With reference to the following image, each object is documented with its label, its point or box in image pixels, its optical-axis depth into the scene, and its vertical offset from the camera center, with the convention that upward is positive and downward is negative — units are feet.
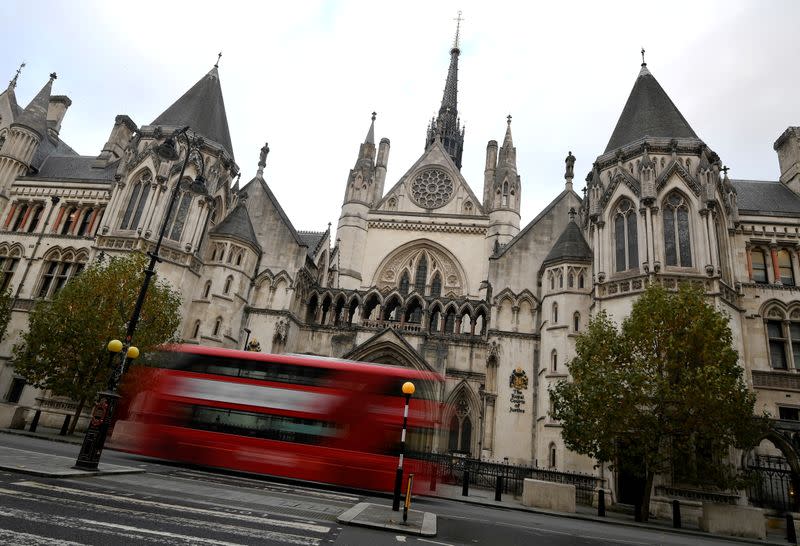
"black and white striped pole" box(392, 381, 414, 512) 32.91 -1.88
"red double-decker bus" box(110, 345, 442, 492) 43.70 +1.08
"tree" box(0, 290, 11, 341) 86.12 +13.32
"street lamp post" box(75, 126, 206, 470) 36.55 -0.85
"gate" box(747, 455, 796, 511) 63.41 +1.17
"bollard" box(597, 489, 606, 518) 54.29 -3.83
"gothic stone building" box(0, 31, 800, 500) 76.18 +32.32
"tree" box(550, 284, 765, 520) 52.54 +8.67
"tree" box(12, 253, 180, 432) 68.18 +9.95
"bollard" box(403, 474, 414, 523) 29.51 -3.42
